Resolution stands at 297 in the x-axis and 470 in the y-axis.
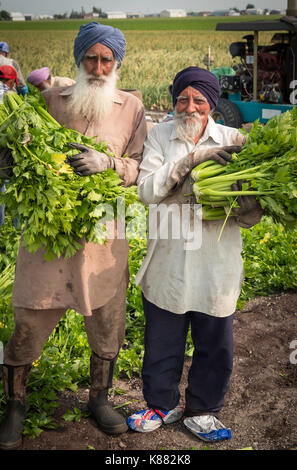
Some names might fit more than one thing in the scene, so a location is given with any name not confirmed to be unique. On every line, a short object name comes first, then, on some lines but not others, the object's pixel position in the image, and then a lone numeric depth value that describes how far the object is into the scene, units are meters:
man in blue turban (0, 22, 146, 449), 2.82
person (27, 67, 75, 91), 7.06
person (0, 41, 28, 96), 8.09
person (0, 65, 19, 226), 6.32
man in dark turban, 2.85
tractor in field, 10.22
